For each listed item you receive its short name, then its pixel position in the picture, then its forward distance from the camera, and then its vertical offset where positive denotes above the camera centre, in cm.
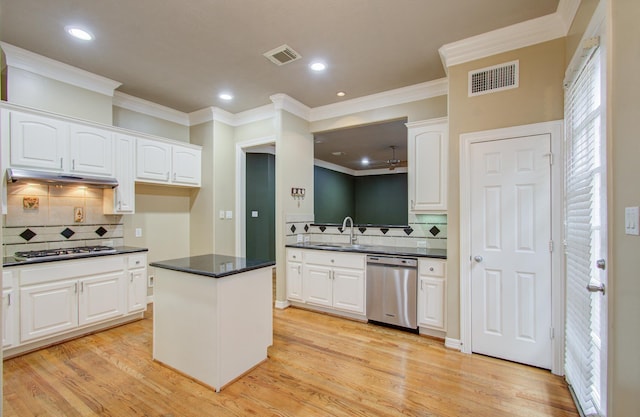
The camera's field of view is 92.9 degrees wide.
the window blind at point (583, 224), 178 -11
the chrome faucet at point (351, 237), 422 -40
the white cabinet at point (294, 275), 411 -90
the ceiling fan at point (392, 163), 691 +136
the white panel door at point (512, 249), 259 -36
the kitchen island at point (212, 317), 231 -88
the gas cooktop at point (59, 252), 296 -46
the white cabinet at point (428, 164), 344 +52
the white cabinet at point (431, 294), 314 -89
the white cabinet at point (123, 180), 366 +35
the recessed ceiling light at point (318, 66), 324 +154
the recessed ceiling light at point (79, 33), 262 +155
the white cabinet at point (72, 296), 278 -90
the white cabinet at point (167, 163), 392 +63
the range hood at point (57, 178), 281 +31
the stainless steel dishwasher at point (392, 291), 331 -92
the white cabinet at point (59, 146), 288 +66
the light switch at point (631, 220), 131 -5
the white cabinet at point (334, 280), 365 -90
